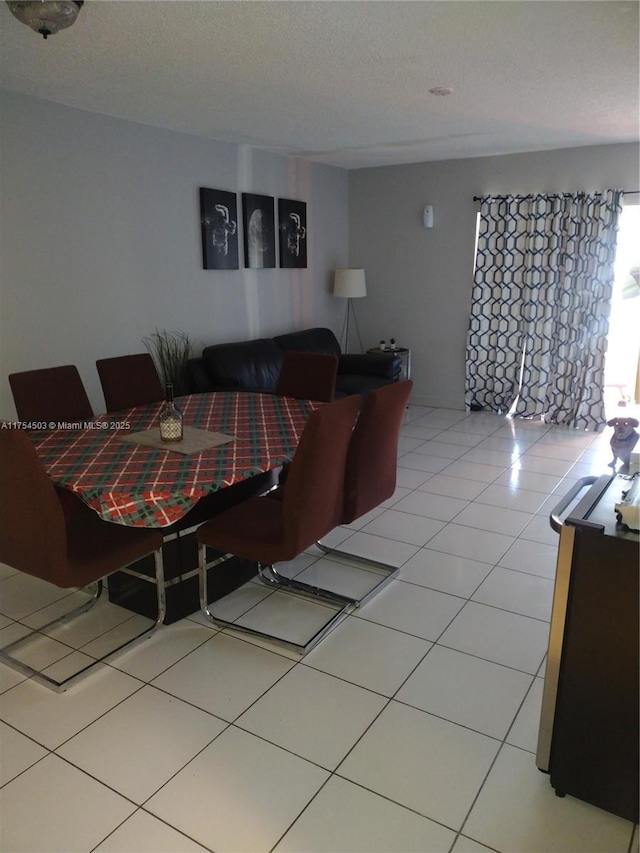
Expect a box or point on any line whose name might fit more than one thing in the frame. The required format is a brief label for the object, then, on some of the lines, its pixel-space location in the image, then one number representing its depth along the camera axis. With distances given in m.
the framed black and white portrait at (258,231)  5.11
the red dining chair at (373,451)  2.59
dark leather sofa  4.54
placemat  2.54
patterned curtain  5.27
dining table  2.10
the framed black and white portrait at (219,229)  4.70
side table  6.30
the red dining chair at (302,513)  2.23
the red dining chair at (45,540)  2.02
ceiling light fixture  2.04
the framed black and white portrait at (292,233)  5.55
